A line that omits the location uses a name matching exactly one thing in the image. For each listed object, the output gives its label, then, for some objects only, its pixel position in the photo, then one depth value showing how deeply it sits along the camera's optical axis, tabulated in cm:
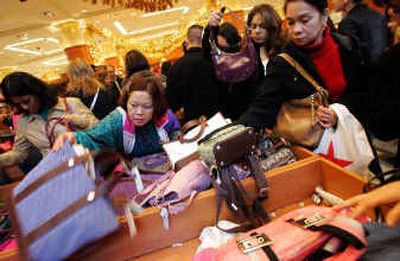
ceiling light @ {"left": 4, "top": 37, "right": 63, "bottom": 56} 762
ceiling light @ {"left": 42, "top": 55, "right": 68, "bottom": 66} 1086
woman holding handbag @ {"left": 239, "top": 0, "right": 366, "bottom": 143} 133
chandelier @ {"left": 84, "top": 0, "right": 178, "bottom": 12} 452
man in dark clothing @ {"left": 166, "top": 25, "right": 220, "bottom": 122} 221
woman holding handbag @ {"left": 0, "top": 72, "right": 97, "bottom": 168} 187
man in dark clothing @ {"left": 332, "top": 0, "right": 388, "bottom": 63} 210
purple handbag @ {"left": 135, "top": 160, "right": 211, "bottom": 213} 114
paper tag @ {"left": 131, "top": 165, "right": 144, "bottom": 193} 128
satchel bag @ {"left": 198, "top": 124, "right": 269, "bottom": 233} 110
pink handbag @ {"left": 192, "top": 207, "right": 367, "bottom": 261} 72
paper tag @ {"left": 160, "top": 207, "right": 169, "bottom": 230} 107
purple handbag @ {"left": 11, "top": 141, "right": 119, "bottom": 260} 82
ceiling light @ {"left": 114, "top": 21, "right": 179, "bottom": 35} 907
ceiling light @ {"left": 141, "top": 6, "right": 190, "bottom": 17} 767
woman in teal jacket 159
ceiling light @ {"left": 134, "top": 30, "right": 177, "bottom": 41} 1072
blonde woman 273
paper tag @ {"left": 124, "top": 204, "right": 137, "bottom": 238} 100
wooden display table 105
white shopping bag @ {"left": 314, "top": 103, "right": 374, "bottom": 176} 129
